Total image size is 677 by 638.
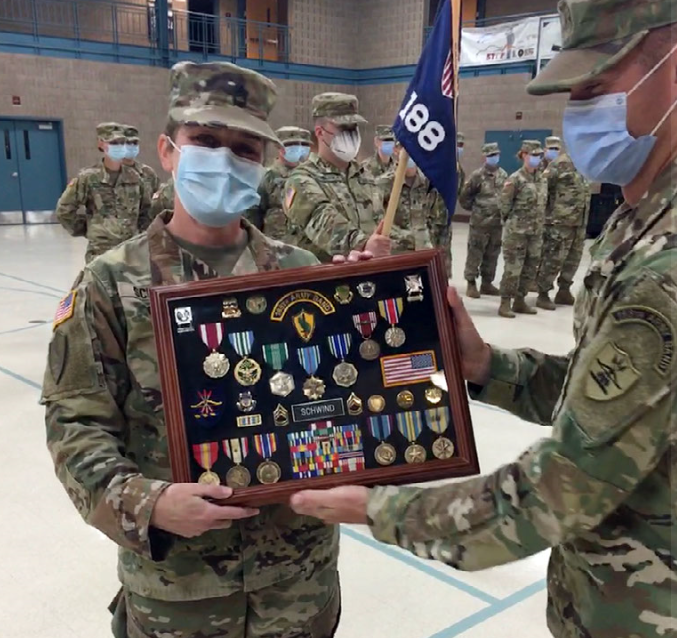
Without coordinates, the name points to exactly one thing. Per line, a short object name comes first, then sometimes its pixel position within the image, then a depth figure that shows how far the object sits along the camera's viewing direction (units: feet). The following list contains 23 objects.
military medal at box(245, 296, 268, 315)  4.12
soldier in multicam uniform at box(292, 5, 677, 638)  3.06
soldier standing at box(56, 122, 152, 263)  18.65
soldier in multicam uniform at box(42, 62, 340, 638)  4.08
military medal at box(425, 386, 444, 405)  4.17
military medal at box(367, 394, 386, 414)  4.15
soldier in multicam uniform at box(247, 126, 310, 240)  20.83
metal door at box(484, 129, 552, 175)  49.73
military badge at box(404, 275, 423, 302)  4.24
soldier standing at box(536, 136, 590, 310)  25.43
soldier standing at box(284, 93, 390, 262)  13.12
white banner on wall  45.57
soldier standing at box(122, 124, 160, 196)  19.72
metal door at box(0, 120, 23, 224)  47.52
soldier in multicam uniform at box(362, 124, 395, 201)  25.06
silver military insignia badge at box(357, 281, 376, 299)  4.21
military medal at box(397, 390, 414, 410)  4.16
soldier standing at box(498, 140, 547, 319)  23.97
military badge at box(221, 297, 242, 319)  4.09
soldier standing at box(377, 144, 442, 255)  18.63
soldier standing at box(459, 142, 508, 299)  27.22
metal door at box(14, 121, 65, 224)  48.42
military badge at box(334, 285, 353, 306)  4.20
